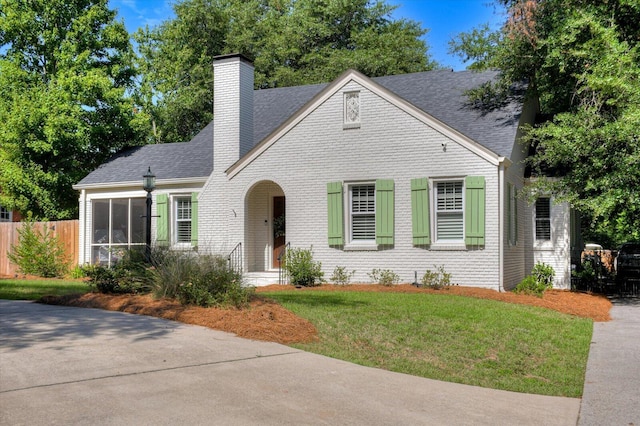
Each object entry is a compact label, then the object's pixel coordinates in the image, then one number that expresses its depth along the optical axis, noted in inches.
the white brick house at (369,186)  599.8
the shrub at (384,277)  608.9
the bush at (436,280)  579.5
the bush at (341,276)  633.0
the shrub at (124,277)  461.4
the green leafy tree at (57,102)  932.6
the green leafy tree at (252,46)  1261.1
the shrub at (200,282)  399.5
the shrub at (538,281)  588.1
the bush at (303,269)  619.5
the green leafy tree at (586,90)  537.0
